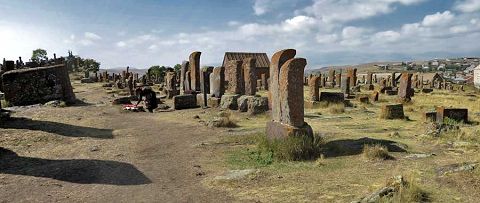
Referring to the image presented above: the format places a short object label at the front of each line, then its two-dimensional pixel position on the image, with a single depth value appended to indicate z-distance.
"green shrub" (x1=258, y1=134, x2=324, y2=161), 7.93
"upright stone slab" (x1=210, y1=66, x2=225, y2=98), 18.00
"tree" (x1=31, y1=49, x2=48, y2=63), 67.75
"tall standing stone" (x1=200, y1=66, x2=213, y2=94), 18.89
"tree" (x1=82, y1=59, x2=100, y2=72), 62.27
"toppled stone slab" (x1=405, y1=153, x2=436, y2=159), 7.58
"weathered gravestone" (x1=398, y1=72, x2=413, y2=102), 20.38
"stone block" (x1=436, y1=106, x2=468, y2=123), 12.35
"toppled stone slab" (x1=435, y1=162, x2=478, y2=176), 6.26
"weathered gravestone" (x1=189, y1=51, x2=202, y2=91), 20.12
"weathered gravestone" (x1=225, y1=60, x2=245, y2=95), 17.08
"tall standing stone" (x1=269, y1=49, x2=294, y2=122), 9.16
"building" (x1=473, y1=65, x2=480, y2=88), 71.15
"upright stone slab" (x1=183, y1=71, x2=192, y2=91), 21.33
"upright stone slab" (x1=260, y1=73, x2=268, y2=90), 33.88
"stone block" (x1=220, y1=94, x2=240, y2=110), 16.22
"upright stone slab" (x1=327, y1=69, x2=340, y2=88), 39.51
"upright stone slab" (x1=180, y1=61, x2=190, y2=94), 22.12
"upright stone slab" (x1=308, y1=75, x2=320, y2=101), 18.09
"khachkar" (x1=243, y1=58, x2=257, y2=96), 16.69
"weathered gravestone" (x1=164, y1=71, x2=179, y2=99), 23.72
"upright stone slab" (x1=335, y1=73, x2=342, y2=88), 40.00
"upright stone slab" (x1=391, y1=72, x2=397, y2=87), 39.39
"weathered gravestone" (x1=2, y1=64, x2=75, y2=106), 18.61
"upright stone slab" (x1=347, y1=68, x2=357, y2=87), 29.89
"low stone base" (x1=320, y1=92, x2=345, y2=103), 18.56
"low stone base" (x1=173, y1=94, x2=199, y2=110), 17.81
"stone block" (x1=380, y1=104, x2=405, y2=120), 13.68
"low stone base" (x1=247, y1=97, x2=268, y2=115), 14.80
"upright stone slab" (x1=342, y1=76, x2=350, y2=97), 24.08
